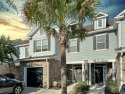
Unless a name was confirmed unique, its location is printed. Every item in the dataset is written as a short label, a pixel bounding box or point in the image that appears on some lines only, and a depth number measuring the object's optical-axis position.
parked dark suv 11.04
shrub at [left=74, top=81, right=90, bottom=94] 12.25
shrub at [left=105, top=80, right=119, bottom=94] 11.24
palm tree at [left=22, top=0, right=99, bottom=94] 8.54
